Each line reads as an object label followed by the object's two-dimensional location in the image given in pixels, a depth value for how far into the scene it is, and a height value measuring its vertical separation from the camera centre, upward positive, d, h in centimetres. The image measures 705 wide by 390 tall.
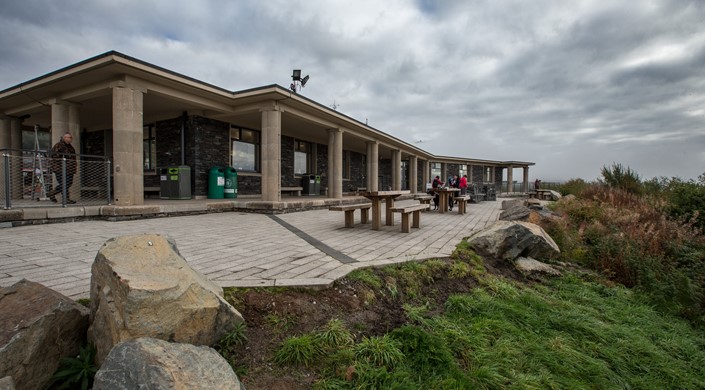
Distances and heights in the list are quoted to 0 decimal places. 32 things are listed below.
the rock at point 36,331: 177 -88
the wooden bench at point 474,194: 1681 -49
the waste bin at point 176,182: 1052 -1
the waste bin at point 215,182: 1145 +0
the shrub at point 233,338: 218 -107
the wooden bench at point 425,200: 1110 -54
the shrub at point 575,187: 1327 -6
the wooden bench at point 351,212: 642 -62
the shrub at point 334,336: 233 -111
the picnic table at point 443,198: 1088 -46
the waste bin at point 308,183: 1602 +0
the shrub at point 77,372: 186 -111
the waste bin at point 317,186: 1631 -14
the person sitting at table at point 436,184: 1330 +1
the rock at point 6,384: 147 -92
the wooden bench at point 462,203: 1065 -61
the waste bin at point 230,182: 1168 +1
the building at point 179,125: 752 +212
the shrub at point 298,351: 215 -113
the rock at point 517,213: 749 -68
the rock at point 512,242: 496 -89
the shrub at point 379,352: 225 -119
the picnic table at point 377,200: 637 -33
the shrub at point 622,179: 1143 +26
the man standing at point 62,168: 715 +29
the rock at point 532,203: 1085 -62
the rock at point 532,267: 475 -122
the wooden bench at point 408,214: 609 -64
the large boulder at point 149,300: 180 -69
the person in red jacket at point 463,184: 1559 +2
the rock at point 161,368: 145 -89
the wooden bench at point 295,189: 1420 -28
